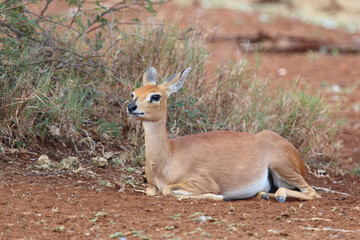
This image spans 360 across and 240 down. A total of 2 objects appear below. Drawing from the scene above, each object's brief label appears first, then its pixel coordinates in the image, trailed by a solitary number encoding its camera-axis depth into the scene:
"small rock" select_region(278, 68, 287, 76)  23.31
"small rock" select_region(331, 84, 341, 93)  22.17
